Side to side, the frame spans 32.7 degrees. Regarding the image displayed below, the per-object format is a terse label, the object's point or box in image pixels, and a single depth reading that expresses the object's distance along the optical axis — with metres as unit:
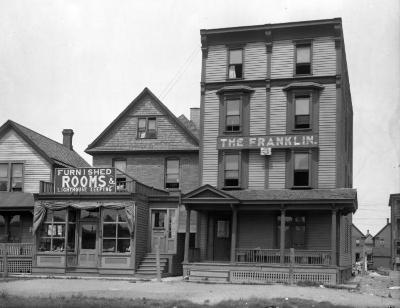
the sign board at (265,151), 34.50
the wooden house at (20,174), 37.31
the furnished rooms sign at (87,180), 33.31
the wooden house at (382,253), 92.25
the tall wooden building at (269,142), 33.03
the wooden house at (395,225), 81.94
